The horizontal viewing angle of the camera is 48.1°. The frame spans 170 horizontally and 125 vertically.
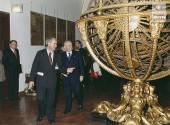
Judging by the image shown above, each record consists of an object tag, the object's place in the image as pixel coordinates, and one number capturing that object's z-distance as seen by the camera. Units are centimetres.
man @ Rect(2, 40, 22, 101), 426
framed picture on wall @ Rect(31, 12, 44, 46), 510
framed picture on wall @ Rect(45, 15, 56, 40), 561
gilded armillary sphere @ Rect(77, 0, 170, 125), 211
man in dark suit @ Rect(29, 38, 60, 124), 291
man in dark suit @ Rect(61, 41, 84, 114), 336
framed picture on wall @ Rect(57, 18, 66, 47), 617
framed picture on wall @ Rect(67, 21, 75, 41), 670
